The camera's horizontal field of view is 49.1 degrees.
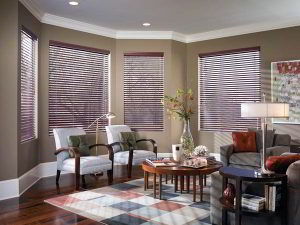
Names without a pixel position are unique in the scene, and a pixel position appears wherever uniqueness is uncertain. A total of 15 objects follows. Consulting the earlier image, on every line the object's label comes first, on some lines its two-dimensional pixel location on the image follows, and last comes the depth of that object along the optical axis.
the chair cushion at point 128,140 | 6.25
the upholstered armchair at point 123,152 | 5.78
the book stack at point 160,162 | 4.55
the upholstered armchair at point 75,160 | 4.95
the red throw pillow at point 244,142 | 5.84
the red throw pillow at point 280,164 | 3.15
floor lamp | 6.54
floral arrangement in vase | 4.86
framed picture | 6.09
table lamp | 3.17
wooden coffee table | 4.22
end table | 2.91
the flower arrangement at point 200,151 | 5.11
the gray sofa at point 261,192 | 2.87
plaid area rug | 3.66
